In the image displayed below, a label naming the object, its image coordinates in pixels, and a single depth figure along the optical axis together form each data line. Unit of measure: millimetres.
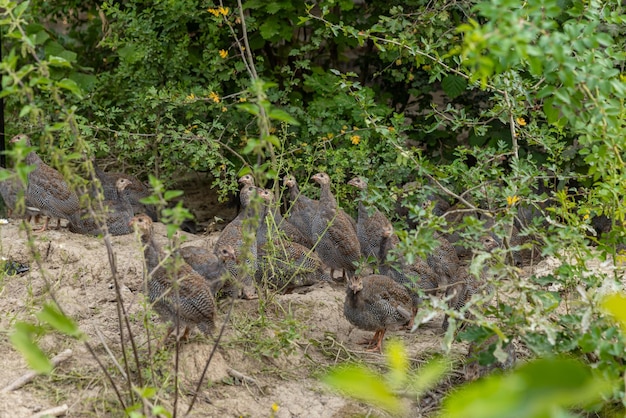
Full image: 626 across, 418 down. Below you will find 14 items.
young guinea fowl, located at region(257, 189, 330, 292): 13664
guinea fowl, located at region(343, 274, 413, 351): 13195
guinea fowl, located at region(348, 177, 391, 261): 15789
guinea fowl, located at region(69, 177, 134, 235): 17375
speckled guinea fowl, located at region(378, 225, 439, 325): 14443
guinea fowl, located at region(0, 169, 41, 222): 17859
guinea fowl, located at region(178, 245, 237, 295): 13148
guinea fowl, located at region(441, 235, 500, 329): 13492
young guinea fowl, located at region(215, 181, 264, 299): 13758
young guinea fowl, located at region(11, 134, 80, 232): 17656
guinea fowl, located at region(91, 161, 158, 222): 18781
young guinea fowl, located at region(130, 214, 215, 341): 11562
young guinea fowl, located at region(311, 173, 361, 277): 15687
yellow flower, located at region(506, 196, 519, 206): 10672
